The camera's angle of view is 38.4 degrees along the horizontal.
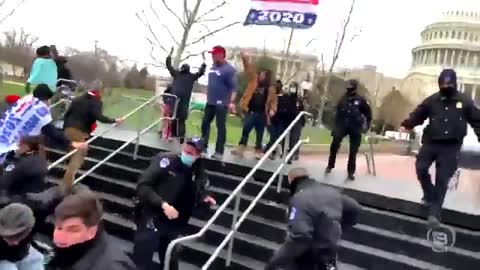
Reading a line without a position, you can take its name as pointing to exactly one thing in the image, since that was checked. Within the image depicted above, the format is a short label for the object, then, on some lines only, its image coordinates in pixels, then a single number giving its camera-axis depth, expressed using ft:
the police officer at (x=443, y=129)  24.06
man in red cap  34.24
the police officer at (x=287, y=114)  36.24
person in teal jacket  37.83
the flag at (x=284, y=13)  33.42
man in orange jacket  35.55
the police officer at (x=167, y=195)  19.72
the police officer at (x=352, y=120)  31.42
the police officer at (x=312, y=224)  17.06
